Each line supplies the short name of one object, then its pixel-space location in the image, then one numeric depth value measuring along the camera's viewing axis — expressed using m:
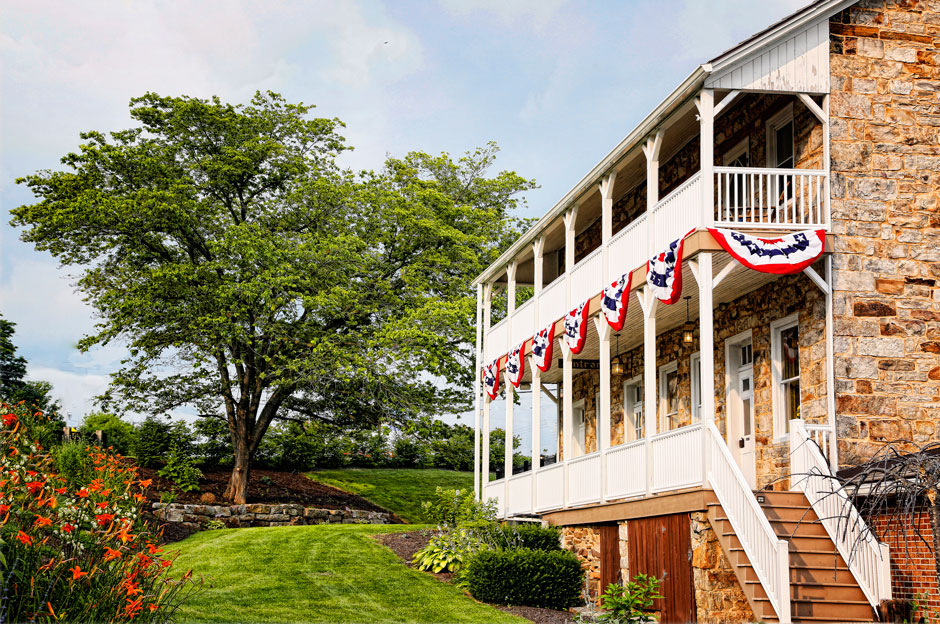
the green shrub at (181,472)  27.11
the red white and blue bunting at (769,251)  12.44
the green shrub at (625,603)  10.12
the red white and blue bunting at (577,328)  16.53
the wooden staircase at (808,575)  10.66
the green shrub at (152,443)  28.84
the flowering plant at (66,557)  7.12
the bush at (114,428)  29.42
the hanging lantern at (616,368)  19.12
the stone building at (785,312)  11.60
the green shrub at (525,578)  14.72
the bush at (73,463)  11.42
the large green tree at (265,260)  25.61
